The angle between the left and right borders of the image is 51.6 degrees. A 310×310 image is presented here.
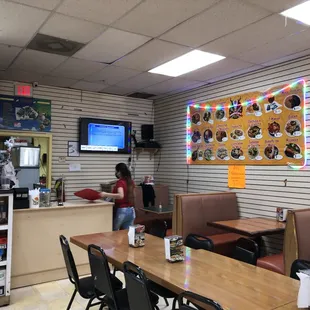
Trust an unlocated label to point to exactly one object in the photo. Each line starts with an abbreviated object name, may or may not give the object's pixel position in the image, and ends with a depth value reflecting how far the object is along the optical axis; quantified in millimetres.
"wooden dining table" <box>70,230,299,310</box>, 1863
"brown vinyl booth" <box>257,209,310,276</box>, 3443
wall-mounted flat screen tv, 6531
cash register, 4230
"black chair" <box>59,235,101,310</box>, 2950
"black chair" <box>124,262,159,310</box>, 2035
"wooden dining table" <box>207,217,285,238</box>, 3951
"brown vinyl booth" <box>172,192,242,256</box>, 4707
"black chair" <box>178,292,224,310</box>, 1617
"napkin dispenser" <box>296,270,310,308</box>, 1699
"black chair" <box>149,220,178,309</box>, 2908
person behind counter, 4863
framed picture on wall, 6465
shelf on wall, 7295
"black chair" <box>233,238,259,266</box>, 3121
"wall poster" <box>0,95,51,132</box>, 5789
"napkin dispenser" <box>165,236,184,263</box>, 2557
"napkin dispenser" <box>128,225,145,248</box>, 3002
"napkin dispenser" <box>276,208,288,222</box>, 4508
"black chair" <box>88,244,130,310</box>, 2584
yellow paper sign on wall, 5332
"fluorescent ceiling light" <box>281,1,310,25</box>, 3117
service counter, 4270
